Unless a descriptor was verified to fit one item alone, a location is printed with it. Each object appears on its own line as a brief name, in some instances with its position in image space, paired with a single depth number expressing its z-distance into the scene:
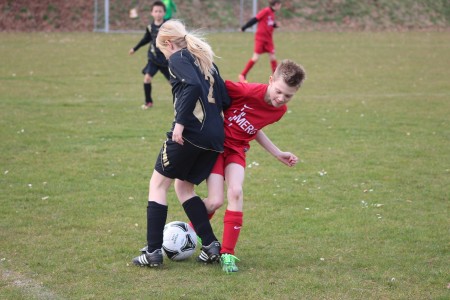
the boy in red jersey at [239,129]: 10.61
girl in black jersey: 10.16
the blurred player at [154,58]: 25.66
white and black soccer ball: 10.95
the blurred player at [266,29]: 35.72
